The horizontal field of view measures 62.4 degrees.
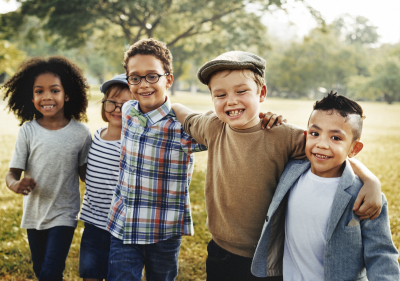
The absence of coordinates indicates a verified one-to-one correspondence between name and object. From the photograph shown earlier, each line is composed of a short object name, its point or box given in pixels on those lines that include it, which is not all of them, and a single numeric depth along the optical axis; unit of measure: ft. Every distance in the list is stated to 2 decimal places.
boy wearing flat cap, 6.17
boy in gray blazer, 5.22
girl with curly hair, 8.22
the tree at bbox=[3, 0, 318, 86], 42.11
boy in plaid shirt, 7.39
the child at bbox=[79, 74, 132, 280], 8.16
